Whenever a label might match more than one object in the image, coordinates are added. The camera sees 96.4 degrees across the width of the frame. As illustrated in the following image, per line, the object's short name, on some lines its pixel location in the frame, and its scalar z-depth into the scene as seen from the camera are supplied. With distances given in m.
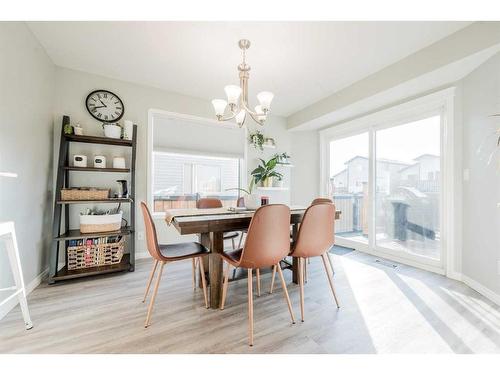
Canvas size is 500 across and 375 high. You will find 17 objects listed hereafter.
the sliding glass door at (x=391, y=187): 2.82
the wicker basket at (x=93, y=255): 2.51
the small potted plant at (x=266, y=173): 3.94
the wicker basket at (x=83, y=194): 2.46
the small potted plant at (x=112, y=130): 2.72
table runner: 1.94
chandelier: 1.97
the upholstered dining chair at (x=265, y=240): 1.50
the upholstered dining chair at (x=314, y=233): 1.74
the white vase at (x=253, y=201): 2.30
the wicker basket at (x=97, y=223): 2.52
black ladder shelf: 2.36
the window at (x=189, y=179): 3.37
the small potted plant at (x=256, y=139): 4.01
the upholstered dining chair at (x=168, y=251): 1.65
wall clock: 2.85
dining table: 1.63
